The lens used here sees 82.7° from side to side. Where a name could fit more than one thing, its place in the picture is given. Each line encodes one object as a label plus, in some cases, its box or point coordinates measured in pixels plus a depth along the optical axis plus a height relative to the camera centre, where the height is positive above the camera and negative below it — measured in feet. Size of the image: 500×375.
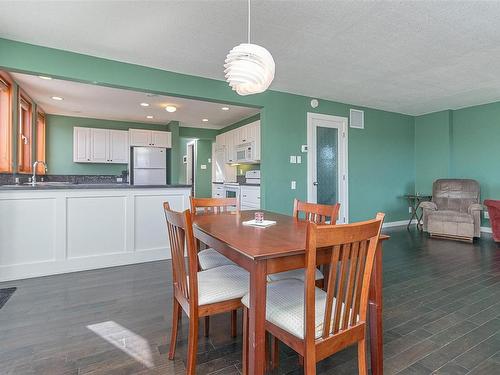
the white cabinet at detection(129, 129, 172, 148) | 21.02 +3.61
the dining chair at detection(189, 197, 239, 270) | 6.37 -0.74
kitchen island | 9.46 -1.49
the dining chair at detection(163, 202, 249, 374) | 4.38 -1.73
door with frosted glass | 15.34 +1.41
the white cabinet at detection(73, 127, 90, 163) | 20.16 +2.92
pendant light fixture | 5.33 +2.28
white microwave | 18.75 +2.31
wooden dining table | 3.69 -1.01
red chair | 13.64 -1.43
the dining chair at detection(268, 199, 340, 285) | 5.88 -0.69
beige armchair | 14.56 -1.33
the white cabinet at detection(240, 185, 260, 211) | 16.37 -0.68
